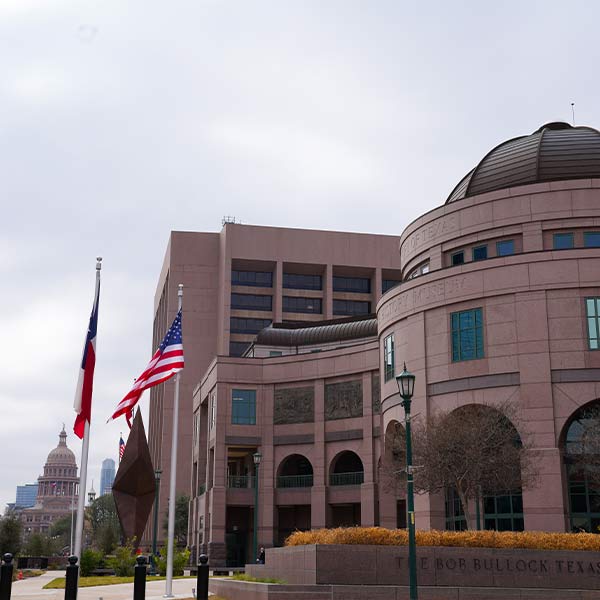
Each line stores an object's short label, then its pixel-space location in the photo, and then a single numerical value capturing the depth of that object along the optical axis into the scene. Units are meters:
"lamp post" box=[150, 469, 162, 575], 46.91
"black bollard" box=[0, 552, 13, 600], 19.94
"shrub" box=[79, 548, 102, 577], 46.52
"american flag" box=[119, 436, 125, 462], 53.83
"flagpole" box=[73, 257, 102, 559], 22.53
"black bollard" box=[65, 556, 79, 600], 20.02
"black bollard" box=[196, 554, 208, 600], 21.04
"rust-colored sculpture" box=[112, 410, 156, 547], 45.66
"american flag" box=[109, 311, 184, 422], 26.97
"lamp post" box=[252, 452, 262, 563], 50.07
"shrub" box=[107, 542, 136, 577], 42.78
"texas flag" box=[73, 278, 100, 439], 23.91
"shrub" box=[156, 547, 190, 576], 40.50
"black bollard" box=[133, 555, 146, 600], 20.03
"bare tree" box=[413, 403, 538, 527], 35.41
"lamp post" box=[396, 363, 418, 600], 20.88
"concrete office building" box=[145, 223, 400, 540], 105.38
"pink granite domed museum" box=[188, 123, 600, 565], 39.12
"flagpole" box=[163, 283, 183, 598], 26.04
